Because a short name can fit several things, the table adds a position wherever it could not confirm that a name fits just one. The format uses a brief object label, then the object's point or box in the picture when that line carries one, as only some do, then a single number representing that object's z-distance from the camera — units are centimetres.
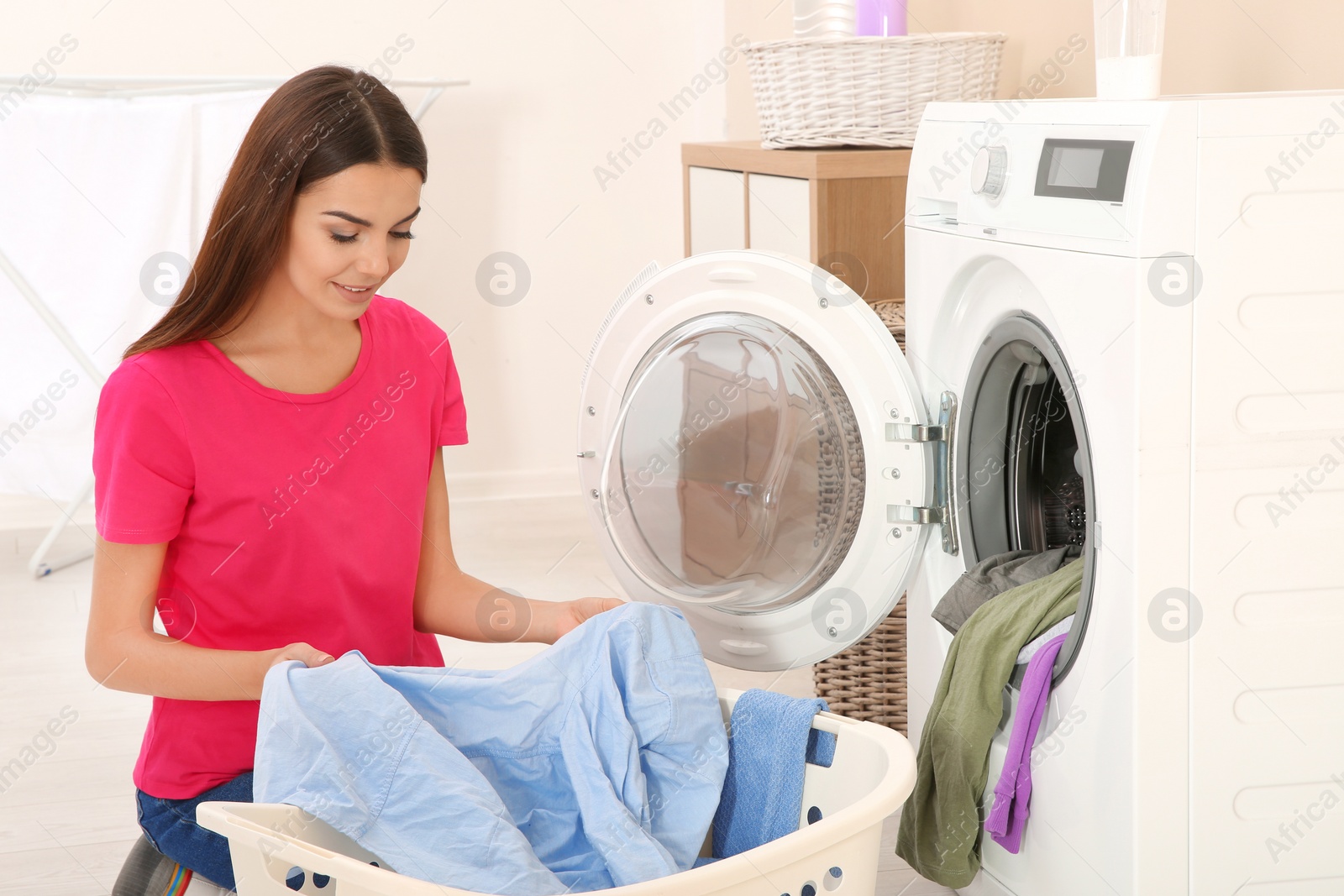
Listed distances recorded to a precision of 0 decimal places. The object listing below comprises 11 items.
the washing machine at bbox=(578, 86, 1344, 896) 279
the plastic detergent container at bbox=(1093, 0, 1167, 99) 296
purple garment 294
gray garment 307
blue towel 287
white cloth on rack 410
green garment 299
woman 287
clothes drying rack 409
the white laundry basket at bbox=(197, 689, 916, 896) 263
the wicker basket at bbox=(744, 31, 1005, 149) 347
